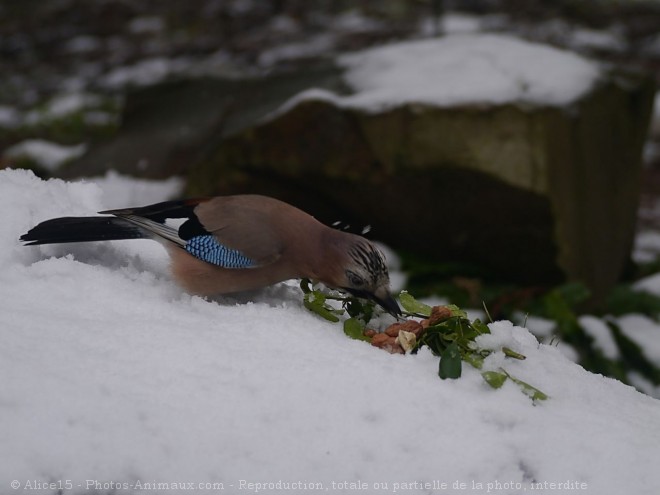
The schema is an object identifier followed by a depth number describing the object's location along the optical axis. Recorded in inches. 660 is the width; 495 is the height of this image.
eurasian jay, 201.8
